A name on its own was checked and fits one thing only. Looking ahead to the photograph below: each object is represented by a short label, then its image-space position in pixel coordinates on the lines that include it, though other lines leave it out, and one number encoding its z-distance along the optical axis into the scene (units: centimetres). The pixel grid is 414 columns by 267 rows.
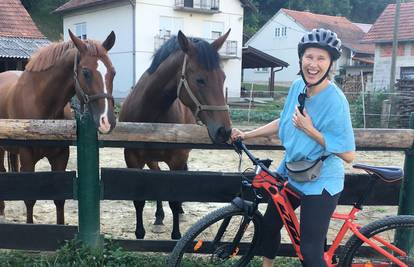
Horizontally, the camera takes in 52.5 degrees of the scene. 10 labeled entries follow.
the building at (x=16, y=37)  1625
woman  235
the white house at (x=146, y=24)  2586
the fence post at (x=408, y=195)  326
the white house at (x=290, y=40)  4341
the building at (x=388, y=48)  2177
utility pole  1677
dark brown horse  318
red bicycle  265
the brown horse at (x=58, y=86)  329
